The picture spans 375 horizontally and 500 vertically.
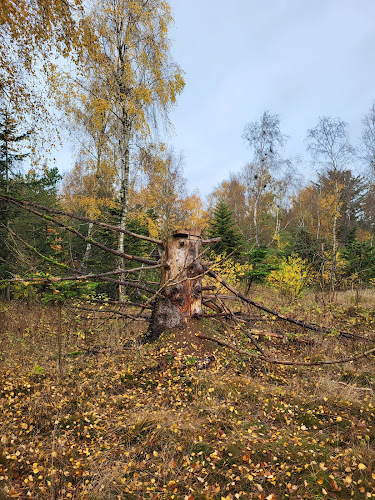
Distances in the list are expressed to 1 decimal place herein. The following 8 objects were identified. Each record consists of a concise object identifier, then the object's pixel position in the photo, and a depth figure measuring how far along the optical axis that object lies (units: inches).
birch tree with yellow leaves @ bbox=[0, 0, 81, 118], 154.9
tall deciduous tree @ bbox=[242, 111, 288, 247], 652.7
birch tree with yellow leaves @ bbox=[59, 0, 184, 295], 334.6
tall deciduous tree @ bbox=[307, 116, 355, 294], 595.6
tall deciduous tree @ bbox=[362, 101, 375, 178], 698.8
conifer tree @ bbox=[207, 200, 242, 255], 498.9
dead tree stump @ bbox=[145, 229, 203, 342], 150.9
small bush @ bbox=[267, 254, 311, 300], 323.3
